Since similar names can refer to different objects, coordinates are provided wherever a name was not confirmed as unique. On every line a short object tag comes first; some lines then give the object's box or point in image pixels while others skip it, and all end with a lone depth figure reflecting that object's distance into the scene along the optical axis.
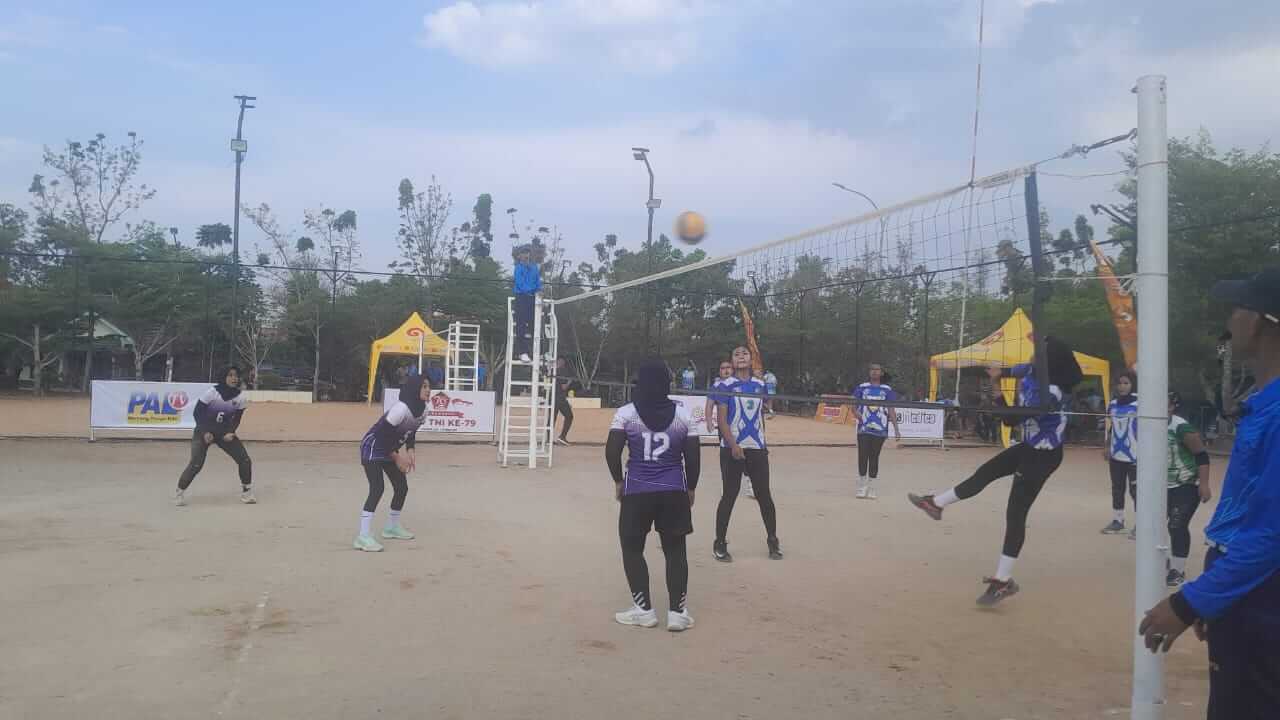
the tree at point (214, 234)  46.31
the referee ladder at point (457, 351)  16.83
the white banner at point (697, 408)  16.67
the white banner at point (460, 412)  16.02
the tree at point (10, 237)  26.22
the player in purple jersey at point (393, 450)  7.28
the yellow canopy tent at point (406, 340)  24.55
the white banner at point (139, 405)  14.68
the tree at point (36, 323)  25.39
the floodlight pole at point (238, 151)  30.06
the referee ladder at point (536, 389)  13.09
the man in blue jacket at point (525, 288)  12.95
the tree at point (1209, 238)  17.53
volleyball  12.05
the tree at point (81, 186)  32.69
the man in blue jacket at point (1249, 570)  2.26
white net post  3.54
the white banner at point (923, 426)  19.11
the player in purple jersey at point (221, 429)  9.15
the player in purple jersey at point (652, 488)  5.28
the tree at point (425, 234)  40.28
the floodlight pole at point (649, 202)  26.69
